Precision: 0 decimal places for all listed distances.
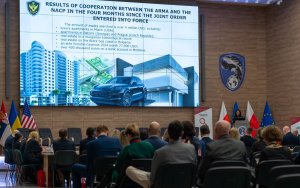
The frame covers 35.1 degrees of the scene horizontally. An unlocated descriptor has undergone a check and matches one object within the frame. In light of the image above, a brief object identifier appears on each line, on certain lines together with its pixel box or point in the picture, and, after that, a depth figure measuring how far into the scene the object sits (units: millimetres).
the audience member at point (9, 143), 12161
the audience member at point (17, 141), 11141
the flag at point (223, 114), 17875
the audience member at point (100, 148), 6523
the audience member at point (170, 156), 4477
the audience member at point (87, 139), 8539
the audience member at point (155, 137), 5750
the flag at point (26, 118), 15188
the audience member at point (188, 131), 5770
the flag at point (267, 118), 18194
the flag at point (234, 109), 18103
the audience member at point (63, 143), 9336
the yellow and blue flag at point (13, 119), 15181
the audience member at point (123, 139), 6085
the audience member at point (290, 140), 10203
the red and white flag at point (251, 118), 18000
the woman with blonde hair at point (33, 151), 9914
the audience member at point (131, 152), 5105
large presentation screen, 15305
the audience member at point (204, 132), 8156
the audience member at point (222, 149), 5031
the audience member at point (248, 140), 9633
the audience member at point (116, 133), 7871
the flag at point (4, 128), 15031
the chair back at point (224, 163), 4547
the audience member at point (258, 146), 8148
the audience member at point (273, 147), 5332
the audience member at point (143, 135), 7066
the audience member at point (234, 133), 7195
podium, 17219
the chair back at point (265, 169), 4688
